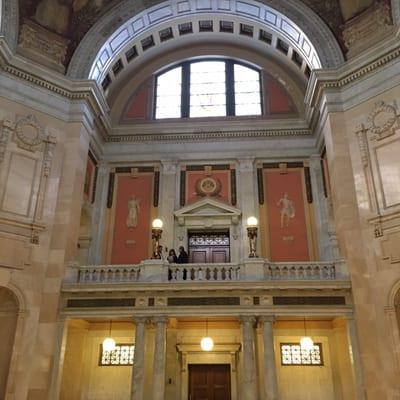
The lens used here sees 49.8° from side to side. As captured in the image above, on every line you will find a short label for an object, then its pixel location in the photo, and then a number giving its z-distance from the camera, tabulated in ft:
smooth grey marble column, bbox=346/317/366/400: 33.91
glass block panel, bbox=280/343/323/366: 41.88
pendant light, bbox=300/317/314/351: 37.63
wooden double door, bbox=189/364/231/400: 40.88
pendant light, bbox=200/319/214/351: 37.45
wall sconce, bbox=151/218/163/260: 38.93
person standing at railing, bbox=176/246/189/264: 42.61
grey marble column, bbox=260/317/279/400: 34.22
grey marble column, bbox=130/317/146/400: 34.99
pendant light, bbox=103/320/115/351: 37.96
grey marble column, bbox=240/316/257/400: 34.37
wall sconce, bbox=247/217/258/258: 38.83
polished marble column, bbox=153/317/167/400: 34.83
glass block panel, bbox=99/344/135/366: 42.55
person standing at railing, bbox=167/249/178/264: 42.08
